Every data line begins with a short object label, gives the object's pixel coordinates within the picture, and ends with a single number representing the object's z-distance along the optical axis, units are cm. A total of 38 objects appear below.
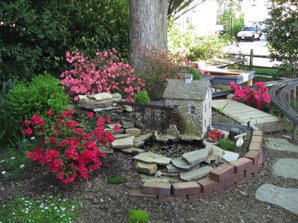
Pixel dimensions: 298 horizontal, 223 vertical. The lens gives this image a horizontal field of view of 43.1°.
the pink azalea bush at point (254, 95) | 599
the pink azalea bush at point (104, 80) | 510
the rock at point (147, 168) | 346
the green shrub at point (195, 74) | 621
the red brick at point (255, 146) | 394
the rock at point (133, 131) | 420
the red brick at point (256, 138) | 419
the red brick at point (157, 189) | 315
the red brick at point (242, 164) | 350
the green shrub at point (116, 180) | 336
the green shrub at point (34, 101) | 433
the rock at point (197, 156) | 347
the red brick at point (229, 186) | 342
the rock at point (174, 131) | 414
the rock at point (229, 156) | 369
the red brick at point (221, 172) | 331
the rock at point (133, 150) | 386
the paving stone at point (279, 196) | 321
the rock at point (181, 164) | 343
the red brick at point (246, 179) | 357
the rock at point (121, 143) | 390
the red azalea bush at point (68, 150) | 312
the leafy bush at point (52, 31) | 590
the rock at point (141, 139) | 401
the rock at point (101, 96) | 455
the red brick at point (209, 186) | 324
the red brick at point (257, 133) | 439
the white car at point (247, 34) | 3419
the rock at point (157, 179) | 337
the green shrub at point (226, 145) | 402
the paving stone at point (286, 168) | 385
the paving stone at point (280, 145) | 461
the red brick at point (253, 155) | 369
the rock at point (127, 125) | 425
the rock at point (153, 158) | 354
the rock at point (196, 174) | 337
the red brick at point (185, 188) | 316
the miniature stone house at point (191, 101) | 409
